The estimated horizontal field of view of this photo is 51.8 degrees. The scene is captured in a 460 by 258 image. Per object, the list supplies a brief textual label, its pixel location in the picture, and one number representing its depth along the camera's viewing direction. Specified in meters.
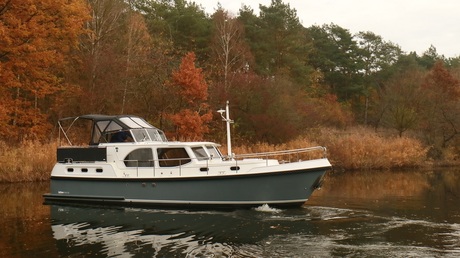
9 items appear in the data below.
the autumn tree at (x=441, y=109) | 41.72
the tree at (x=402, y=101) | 43.50
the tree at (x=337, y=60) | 60.56
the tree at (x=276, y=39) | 48.06
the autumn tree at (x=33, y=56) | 28.95
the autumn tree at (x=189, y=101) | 31.52
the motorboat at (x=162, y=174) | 16.47
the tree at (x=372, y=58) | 64.50
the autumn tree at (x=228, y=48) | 41.03
